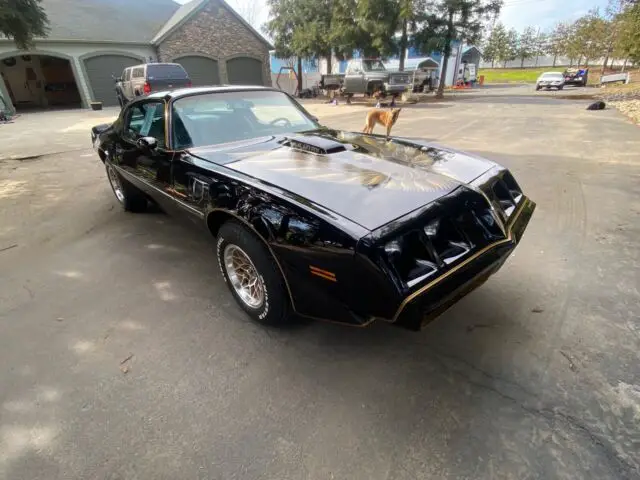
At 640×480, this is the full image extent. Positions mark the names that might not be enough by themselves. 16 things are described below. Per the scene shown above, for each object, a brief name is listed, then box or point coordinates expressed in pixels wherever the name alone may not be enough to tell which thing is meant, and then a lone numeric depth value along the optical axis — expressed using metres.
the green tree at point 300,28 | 23.09
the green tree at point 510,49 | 62.91
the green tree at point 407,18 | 18.42
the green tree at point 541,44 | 62.66
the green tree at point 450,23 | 19.86
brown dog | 8.29
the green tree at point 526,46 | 62.66
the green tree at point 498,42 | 62.56
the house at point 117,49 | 19.09
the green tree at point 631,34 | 16.41
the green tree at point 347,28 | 20.58
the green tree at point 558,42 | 53.28
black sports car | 1.68
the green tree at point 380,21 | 19.02
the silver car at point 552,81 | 25.50
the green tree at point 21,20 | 6.91
